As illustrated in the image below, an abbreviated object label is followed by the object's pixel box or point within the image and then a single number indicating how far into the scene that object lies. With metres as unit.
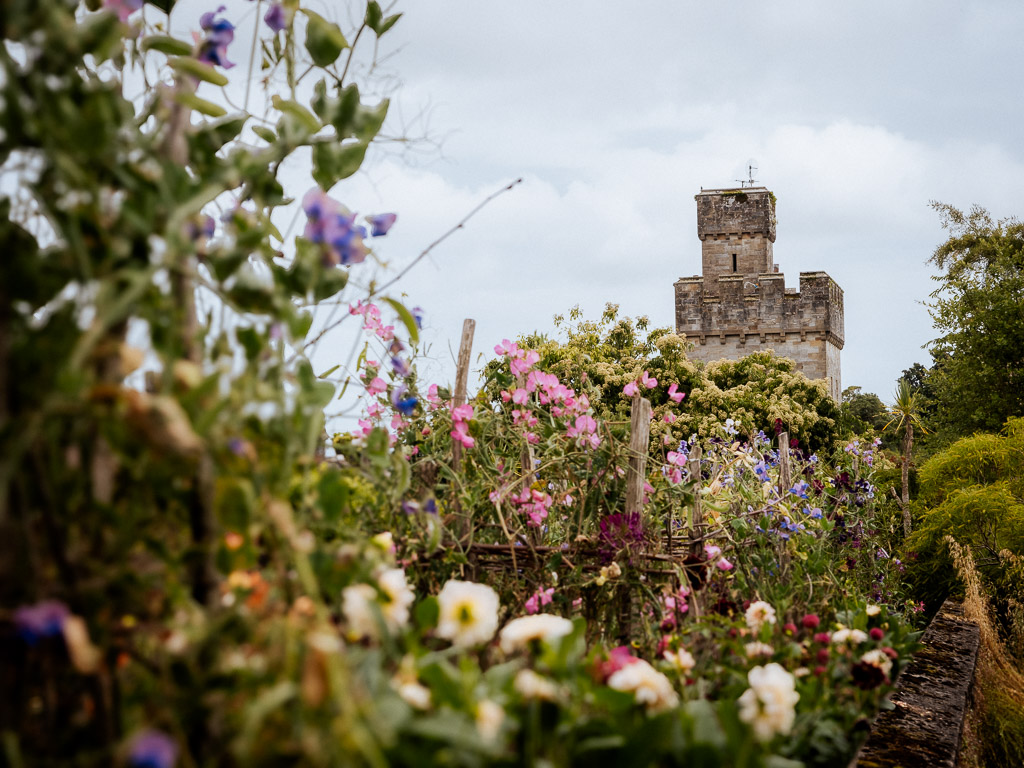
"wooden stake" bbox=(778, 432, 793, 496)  5.34
